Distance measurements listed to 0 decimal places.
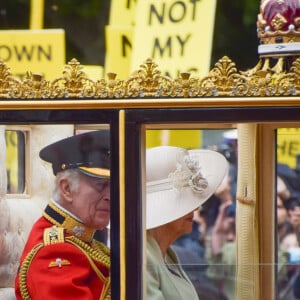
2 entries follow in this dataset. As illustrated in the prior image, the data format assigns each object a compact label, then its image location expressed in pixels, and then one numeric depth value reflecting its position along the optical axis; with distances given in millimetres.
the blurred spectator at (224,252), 12086
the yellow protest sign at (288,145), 12375
